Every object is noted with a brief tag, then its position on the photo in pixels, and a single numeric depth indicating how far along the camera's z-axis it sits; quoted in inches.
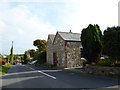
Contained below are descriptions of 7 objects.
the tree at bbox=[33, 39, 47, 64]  1483.5
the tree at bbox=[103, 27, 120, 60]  313.9
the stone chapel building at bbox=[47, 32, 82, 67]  681.4
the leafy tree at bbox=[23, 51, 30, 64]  1742.0
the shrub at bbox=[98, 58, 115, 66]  350.2
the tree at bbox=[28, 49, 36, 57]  1938.7
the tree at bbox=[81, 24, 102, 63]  471.6
